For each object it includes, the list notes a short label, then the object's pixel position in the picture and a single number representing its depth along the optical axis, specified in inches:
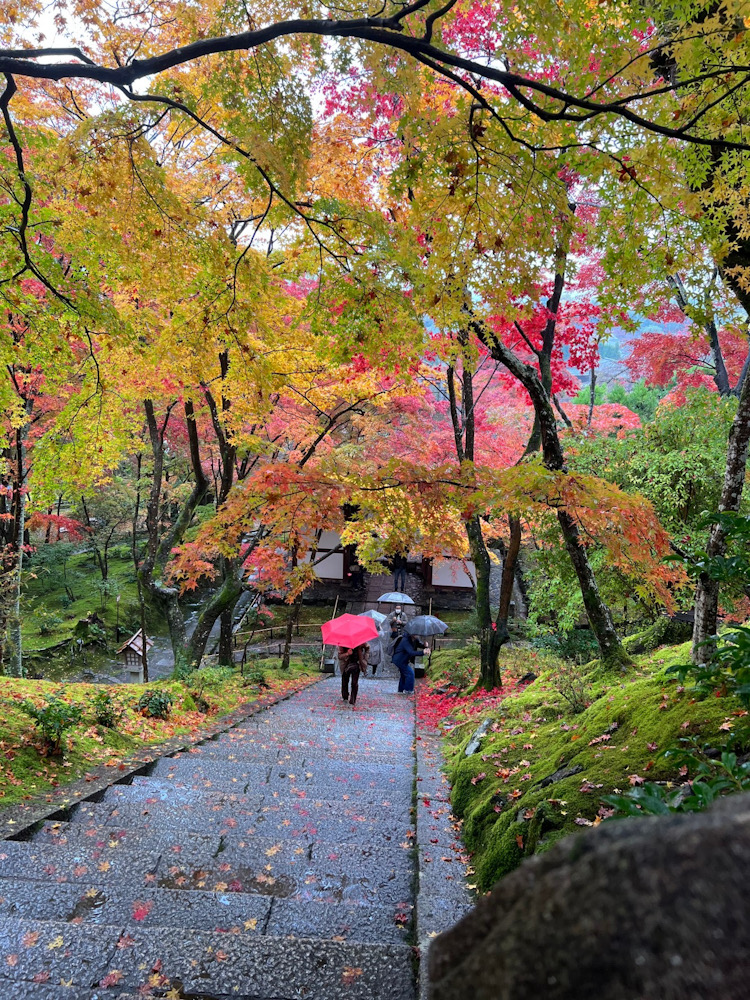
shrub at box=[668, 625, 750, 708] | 78.6
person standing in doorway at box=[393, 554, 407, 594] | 1021.2
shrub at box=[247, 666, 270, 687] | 465.4
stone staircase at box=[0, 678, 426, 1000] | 88.0
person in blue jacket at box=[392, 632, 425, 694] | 535.2
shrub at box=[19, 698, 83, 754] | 184.2
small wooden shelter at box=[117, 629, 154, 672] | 587.2
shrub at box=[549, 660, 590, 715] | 228.6
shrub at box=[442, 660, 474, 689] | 491.6
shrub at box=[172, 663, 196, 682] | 396.5
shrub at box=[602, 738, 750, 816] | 54.4
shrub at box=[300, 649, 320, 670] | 700.4
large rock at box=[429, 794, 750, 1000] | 23.5
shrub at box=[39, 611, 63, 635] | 763.4
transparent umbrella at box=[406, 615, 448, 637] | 706.2
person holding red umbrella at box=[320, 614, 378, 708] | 426.6
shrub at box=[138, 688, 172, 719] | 277.1
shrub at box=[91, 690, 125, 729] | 225.7
